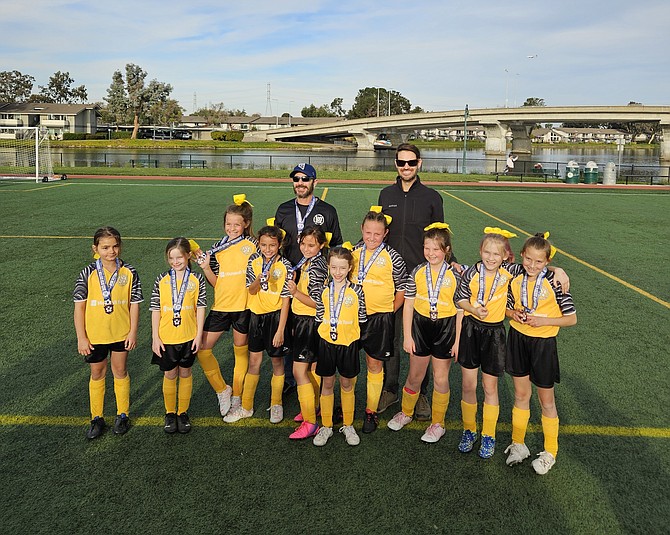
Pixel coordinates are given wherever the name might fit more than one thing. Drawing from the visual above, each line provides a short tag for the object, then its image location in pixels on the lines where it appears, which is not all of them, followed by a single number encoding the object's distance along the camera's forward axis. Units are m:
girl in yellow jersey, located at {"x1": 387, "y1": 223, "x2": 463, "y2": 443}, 3.81
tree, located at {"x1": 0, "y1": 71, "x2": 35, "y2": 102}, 133.62
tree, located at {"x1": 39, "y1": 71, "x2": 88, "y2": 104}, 143.38
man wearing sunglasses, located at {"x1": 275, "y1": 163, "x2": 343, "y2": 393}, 4.16
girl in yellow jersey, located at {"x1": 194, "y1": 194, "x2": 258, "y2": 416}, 4.14
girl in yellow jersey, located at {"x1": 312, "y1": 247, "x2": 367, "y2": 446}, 3.78
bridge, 57.28
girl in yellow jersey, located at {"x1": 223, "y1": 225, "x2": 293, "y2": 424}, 3.97
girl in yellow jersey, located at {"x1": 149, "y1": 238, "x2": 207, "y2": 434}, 3.88
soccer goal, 28.66
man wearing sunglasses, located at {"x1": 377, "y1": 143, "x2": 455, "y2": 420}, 4.23
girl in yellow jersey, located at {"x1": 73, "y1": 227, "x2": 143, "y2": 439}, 3.85
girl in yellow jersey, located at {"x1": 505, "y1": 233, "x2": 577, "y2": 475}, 3.45
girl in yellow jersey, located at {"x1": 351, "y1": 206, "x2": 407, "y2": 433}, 3.94
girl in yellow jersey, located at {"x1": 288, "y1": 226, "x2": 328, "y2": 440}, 3.90
